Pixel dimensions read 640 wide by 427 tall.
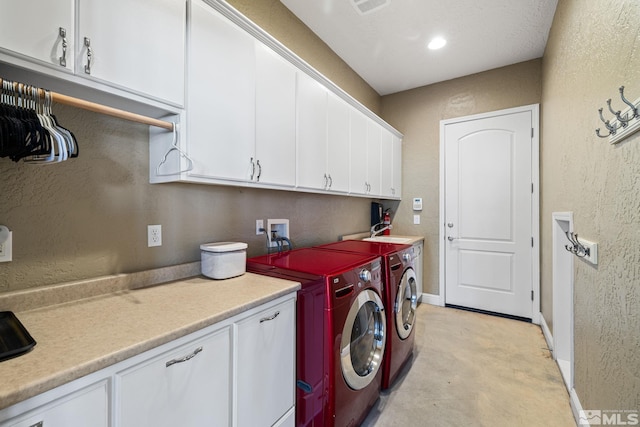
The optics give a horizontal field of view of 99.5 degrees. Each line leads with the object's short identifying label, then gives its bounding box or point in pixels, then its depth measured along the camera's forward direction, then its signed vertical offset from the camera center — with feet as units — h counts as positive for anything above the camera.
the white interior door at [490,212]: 10.14 +0.04
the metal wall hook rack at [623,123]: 3.07 +1.14
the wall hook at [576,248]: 4.79 -0.66
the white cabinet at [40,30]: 2.68 +1.93
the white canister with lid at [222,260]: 4.78 -0.83
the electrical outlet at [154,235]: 4.63 -0.37
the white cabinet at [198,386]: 2.22 -1.80
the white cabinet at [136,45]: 3.21 +2.23
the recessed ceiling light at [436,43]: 8.71 +5.60
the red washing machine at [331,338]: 4.34 -2.12
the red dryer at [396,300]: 6.13 -2.14
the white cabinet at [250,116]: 4.32 +1.99
